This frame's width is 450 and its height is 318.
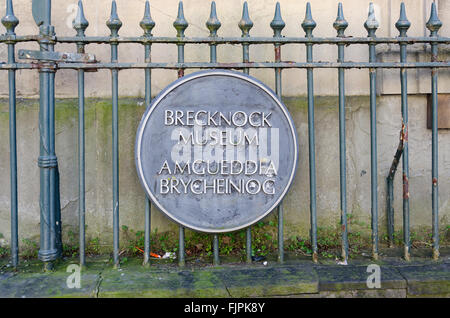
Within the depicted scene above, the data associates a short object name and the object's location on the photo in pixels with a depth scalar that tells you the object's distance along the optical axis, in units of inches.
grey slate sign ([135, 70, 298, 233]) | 104.7
